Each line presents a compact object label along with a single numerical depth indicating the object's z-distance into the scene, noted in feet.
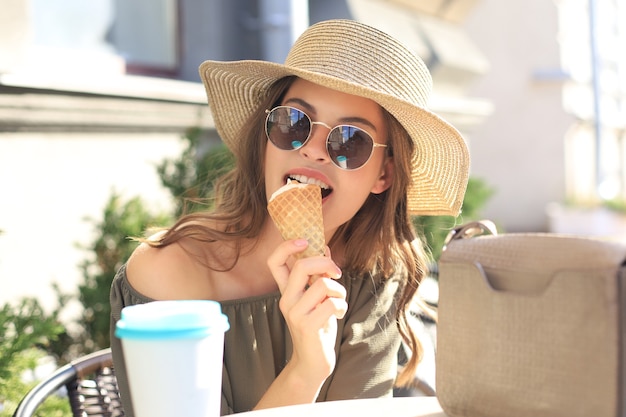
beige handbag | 3.61
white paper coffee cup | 3.54
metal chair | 6.54
